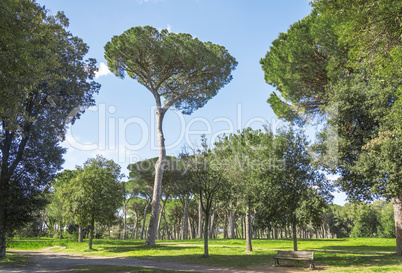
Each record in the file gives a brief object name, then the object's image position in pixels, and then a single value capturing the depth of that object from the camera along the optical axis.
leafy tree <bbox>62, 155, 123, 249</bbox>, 21.52
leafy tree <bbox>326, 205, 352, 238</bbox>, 70.13
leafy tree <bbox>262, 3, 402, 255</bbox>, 9.20
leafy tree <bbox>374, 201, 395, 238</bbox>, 55.38
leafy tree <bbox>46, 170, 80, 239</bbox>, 40.57
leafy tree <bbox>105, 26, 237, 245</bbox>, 23.92
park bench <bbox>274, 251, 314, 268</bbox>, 11.38
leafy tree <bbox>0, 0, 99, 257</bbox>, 16.12
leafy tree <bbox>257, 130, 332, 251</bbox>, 14.29
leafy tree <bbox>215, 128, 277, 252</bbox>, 15.64
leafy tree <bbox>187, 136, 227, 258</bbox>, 17.31
